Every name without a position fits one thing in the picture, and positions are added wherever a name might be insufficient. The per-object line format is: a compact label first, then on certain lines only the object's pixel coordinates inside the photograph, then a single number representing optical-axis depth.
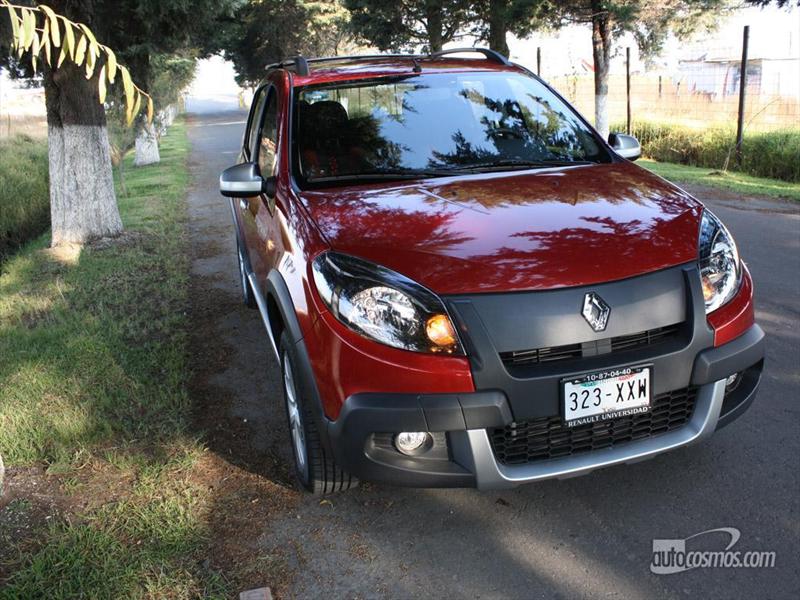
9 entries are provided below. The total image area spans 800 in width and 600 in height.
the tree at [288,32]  35.97
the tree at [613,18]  13.52
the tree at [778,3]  10.80
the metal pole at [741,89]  11.91
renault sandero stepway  2.40
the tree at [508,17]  14.12
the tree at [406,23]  18.47
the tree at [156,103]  10.41
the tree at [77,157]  7.90
